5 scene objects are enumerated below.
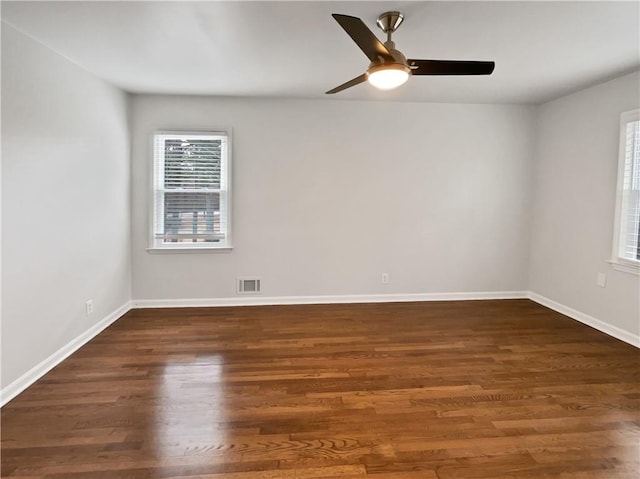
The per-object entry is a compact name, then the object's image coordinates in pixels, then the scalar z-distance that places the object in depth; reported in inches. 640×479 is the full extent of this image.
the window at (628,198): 137.6
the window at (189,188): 171.9
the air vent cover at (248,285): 179.9
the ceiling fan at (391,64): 79.7
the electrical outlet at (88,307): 135.3
